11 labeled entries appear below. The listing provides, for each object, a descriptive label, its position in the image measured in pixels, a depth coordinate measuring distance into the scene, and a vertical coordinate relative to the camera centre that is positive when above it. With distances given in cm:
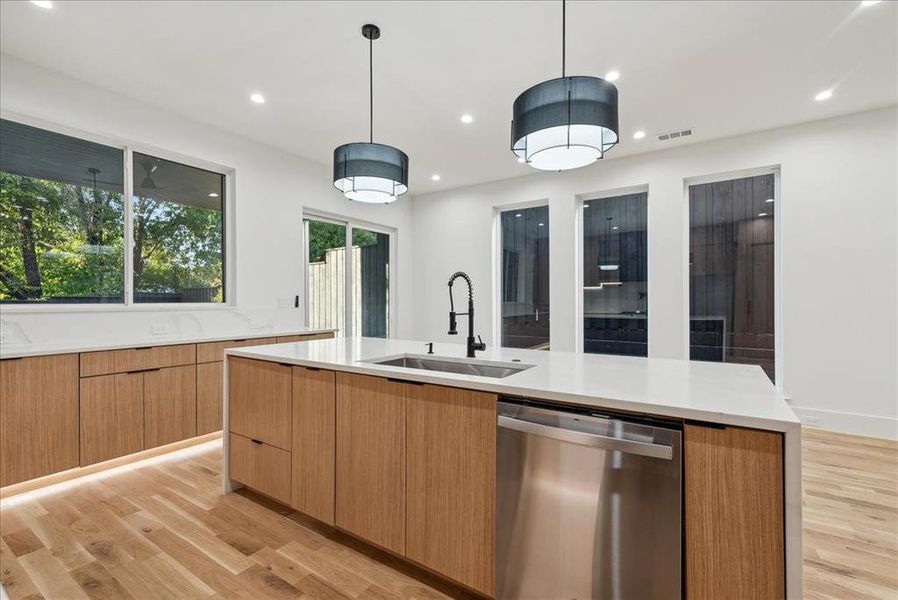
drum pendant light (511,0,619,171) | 170 +78
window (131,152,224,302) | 363 +65
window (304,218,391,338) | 523 +32
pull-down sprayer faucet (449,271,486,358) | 232 -18
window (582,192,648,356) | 488 +34
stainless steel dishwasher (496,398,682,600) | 124 -67
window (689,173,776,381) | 428 +34
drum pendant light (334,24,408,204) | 244 +80
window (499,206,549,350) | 555 +34
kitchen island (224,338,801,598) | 114 -56
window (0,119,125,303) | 294 +63
